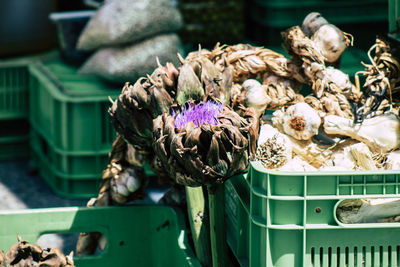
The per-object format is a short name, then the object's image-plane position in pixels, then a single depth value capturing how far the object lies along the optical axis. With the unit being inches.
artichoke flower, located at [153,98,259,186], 64.1
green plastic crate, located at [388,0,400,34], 76.3
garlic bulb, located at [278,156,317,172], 68.5
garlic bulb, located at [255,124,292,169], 68.5
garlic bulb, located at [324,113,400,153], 70.3
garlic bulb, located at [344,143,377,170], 68.9
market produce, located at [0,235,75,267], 68.0
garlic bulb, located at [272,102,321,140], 70.1
